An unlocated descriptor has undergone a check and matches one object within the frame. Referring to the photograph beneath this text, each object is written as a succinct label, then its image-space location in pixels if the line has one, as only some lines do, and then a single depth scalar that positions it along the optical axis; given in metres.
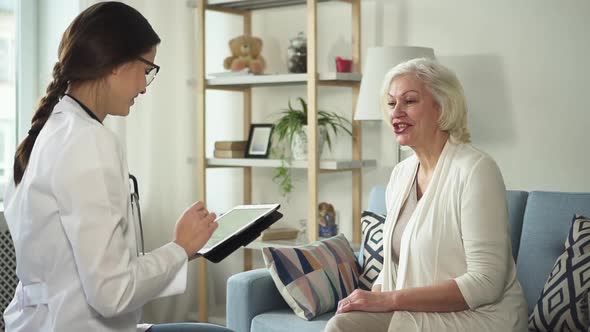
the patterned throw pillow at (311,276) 2.83
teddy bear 3.97
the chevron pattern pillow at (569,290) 2.46
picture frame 3.96
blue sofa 2.74
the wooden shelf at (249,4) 3.93
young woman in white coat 1.38
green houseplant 3.74
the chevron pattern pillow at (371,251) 3.01
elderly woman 2.09
